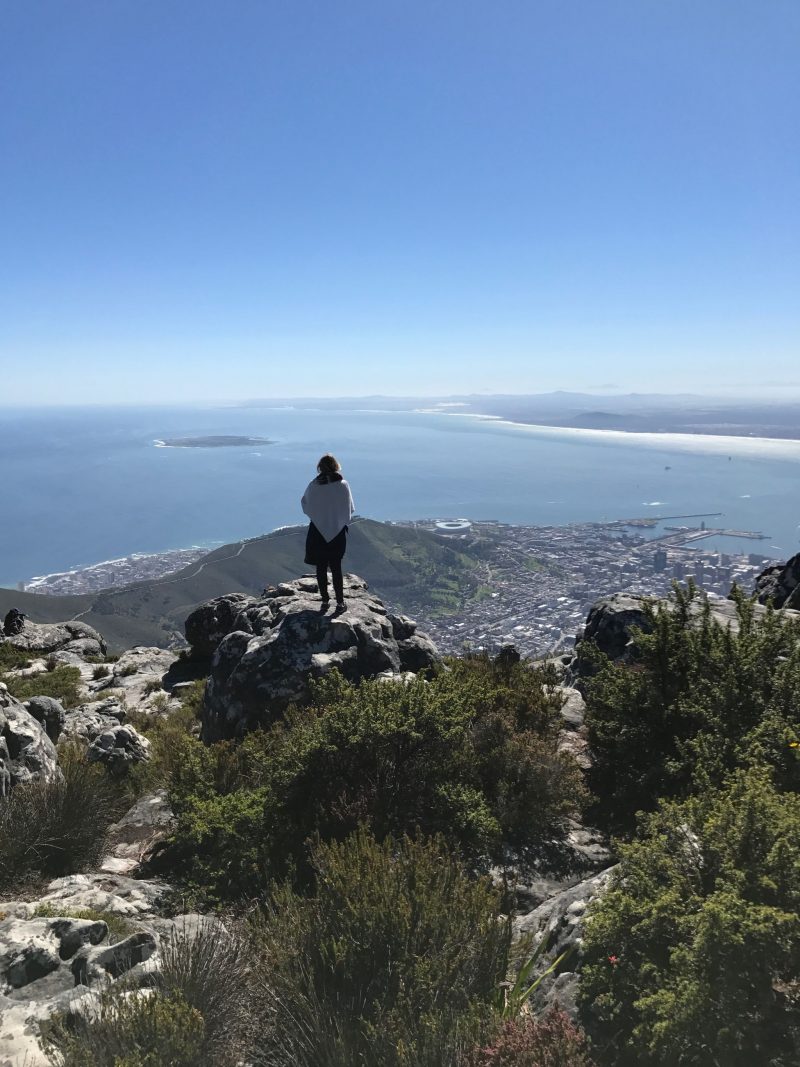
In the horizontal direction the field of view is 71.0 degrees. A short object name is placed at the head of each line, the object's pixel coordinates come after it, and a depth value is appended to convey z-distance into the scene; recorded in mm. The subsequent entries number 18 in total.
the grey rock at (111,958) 3221
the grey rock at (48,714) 9141
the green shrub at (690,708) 4445
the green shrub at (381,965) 2510
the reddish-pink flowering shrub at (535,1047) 2338
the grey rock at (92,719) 9683
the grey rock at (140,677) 15695
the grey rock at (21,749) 6113
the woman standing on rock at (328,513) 9195
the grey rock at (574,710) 7864
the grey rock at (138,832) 5586
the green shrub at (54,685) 14883
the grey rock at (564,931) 3023
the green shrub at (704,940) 2342
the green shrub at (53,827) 4941
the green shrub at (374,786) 4805
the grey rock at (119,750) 8070
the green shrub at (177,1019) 2422
